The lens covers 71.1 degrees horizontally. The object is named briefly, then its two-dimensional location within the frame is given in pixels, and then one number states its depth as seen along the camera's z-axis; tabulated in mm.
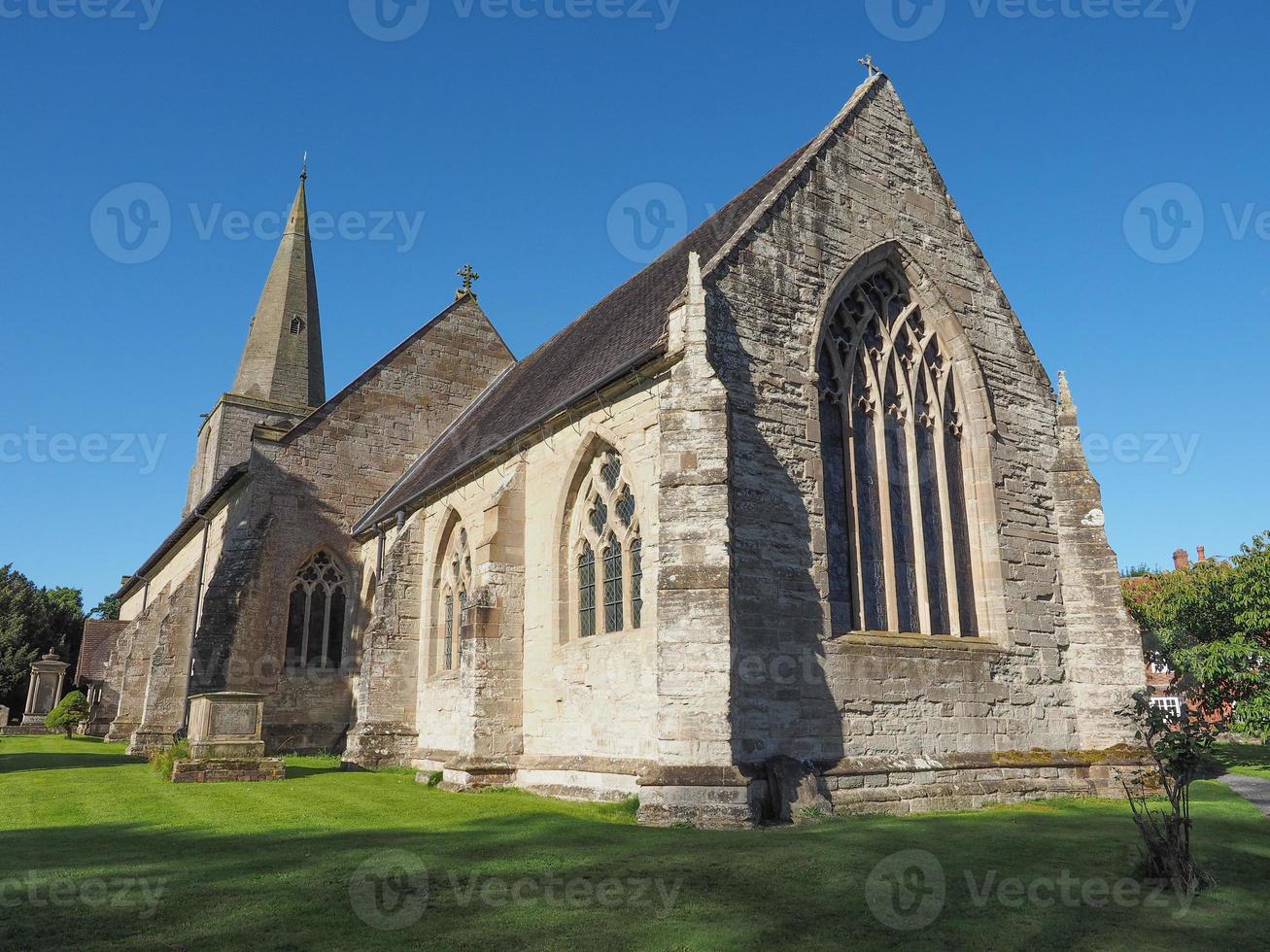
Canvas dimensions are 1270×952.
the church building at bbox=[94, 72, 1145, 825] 11281
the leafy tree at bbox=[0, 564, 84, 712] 48125
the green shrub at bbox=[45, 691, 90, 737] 35188
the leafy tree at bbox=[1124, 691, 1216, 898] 6809
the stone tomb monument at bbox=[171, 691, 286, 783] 14539
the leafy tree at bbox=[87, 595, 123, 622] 74500
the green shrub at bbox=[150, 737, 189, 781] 14867
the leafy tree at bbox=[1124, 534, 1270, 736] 18438
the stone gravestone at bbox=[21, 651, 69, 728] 42438
